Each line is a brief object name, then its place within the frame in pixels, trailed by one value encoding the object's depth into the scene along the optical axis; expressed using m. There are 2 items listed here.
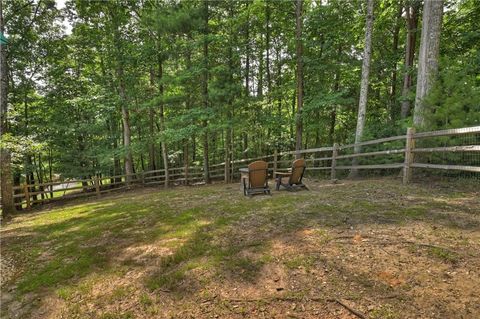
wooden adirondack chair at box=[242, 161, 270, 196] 6.95
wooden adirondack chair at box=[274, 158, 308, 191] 7.26
